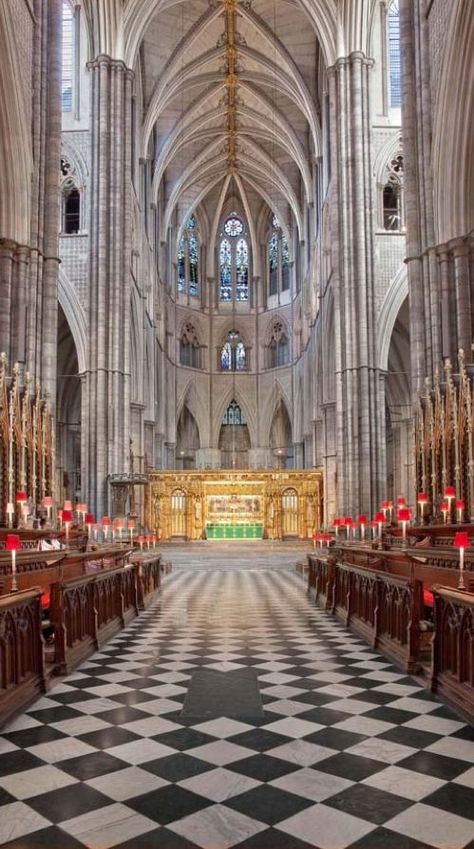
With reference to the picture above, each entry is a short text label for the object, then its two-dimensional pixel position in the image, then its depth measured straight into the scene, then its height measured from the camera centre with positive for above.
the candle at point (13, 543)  6.88 -0.34
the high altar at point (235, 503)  32.47 +0.02
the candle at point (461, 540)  6.87 -0.37
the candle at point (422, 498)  15.77 +0.06
